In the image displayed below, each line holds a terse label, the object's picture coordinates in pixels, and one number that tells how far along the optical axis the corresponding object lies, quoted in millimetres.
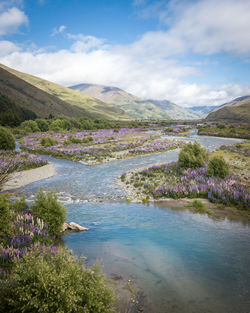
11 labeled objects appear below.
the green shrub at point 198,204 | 14053
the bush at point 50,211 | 10273
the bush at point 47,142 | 43662
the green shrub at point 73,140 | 48872
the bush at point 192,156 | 22766
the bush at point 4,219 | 8727
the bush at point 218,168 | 18750
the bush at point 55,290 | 4344
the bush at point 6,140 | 34969
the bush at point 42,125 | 85562
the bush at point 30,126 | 78181
